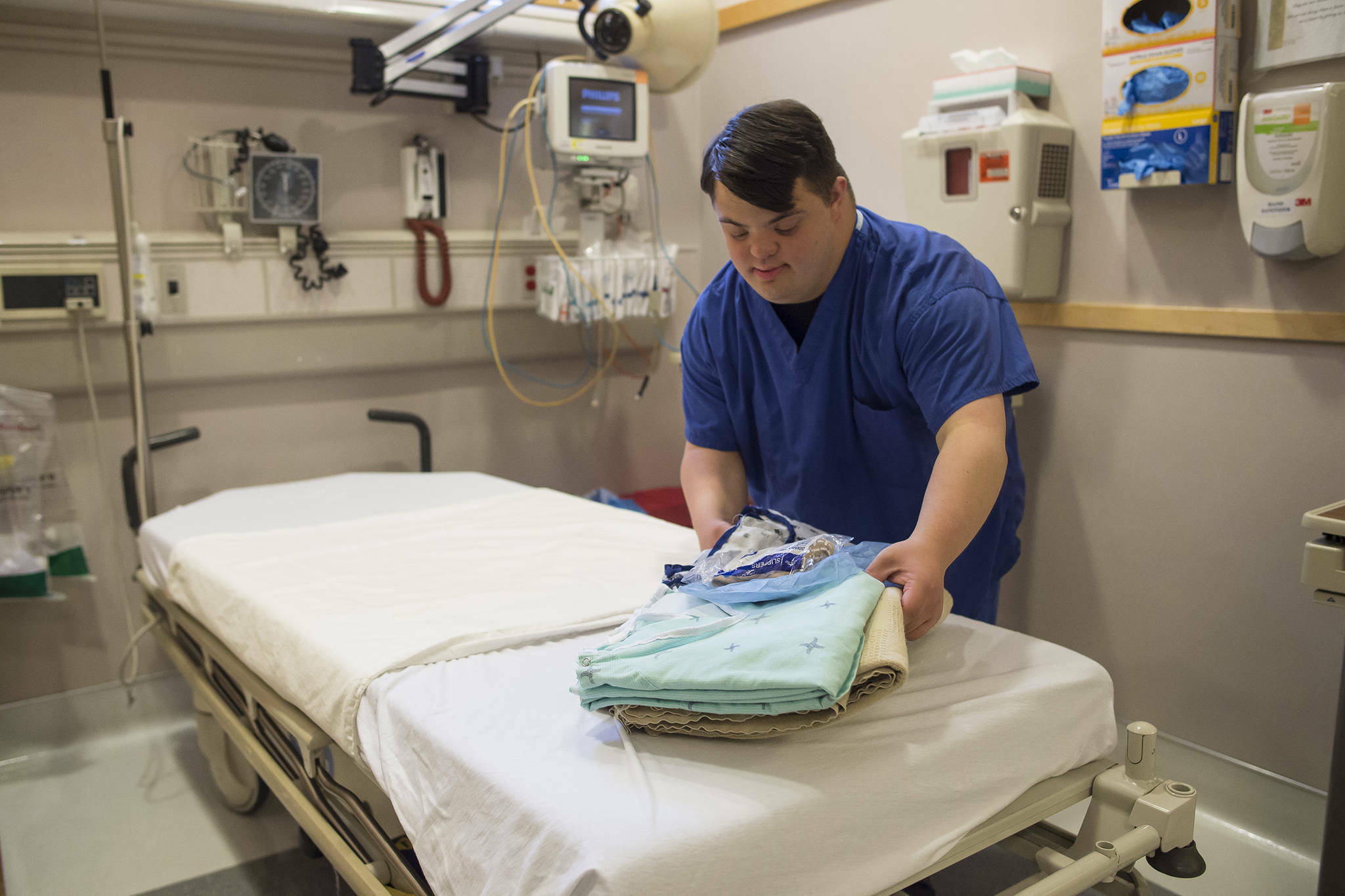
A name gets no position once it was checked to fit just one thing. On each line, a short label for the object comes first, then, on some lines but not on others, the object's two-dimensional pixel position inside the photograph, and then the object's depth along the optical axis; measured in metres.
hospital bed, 1.02
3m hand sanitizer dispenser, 1.85
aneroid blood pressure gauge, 2.65
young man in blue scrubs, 1.40
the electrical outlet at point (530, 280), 3.20
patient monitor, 2.78
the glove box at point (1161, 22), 1.99
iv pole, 2.10
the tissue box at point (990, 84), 2.33
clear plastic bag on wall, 2.38
